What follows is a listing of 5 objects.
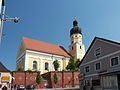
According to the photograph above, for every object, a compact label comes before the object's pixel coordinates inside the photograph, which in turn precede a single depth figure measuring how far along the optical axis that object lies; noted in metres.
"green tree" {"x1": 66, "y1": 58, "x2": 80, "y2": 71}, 33.82
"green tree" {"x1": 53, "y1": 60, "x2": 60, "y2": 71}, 33.59
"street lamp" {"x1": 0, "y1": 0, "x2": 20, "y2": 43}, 8.21
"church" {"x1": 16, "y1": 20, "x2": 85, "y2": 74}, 33.12
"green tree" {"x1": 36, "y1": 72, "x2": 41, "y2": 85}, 26.24
